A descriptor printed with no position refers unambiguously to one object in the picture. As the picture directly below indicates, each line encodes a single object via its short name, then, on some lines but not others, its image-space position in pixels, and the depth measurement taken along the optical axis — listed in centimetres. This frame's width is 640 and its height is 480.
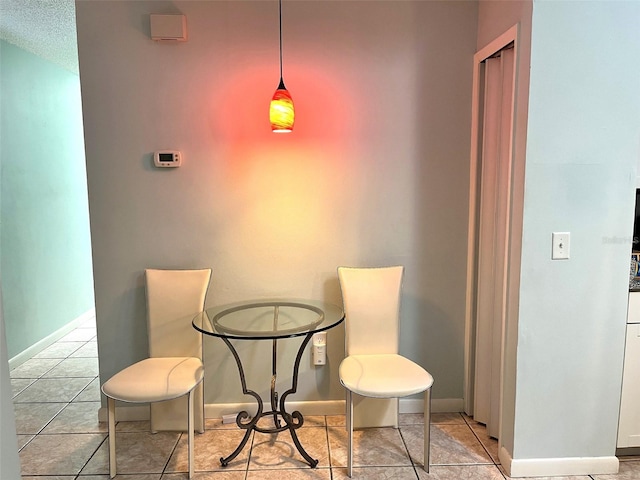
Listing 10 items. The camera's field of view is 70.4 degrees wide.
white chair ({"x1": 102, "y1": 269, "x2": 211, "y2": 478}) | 239
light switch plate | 206
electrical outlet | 266
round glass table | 209
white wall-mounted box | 240
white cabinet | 214
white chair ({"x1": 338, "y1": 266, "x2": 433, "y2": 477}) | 244
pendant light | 223
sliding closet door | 228
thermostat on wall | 252
